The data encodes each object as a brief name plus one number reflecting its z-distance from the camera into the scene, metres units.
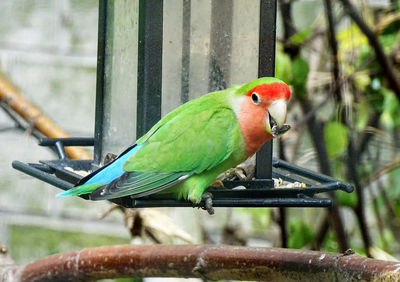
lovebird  3.88
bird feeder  4.18
